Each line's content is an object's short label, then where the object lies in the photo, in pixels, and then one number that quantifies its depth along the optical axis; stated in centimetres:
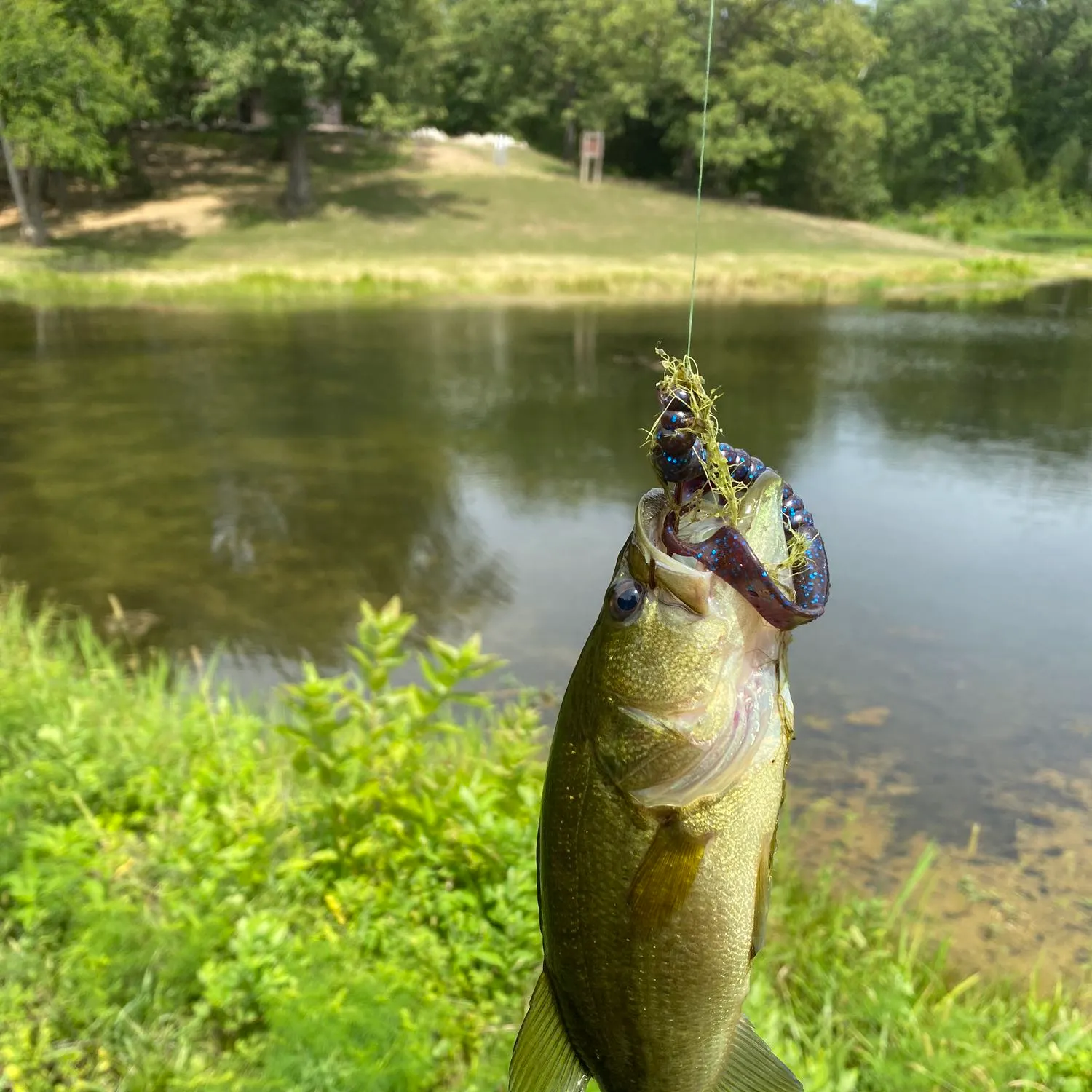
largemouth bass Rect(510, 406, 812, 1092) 35
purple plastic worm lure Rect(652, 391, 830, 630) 34
